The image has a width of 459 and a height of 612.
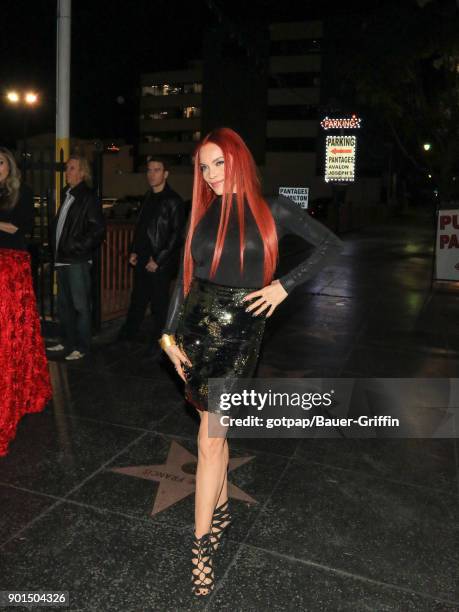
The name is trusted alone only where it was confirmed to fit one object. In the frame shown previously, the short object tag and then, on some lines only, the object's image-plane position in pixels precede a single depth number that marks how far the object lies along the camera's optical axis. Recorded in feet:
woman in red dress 12.70
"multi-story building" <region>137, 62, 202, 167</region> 263.29
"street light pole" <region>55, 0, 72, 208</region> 24.44
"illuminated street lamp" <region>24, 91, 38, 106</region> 88.84
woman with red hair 7.99
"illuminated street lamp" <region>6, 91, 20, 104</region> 90.48
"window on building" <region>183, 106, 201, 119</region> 270.46
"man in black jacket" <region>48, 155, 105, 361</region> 18.84
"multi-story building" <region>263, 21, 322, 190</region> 196.54
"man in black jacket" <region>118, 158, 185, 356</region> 20.04
